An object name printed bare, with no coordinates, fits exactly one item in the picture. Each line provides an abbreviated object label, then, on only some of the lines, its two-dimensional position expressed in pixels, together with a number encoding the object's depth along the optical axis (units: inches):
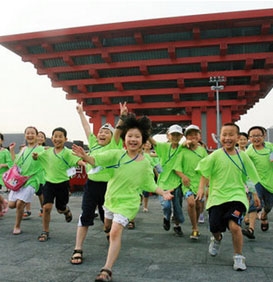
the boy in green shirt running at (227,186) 149.3
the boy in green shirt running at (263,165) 225.3
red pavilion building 1189.1
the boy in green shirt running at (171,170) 215.5
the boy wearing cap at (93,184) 162.4
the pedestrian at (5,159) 269.0
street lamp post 1134.1
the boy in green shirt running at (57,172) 202.5
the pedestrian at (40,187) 294.6
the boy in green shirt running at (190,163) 212.4
